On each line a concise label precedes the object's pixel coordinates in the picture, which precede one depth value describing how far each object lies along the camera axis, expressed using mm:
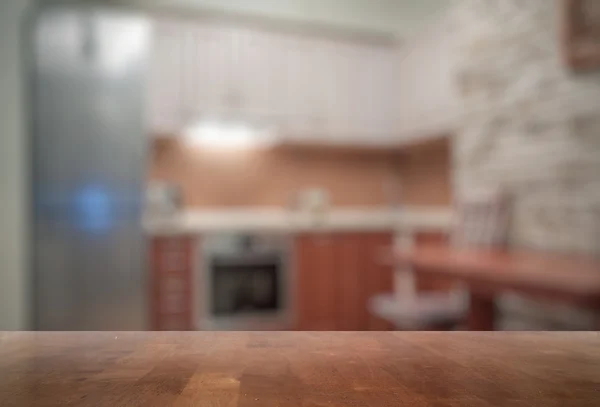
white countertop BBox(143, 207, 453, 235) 2822
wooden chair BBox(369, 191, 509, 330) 1802
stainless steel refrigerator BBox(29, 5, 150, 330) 2148
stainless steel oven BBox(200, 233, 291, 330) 2727
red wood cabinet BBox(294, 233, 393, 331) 2943
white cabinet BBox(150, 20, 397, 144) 2941
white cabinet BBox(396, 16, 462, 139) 2832
